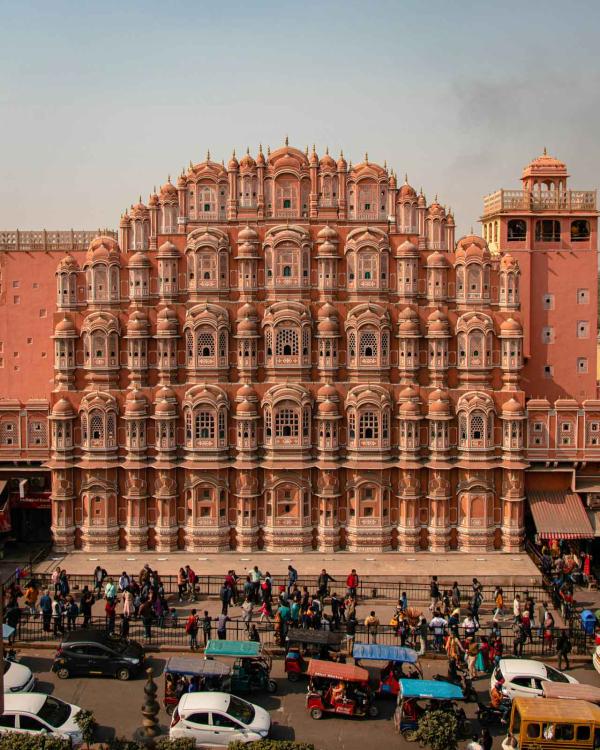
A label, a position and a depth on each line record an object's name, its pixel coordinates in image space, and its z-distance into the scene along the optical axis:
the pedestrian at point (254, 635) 38.66
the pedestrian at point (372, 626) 39.56
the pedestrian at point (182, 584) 45.81
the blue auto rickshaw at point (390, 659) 34.53
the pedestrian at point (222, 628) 38.78
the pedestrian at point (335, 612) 41.04
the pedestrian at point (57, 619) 40.34
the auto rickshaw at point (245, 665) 34.84
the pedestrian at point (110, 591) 41.73
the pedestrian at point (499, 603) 42.03
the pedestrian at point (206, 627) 38.97
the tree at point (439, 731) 29.09
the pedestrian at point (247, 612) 40.59
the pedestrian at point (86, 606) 40.53
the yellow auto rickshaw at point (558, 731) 29.41
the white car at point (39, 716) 29.86
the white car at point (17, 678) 33.41
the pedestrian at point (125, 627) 39.38
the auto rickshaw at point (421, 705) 31.56
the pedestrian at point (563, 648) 37.44
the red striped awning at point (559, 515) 52.16
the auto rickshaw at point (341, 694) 33.38
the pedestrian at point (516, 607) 41.30
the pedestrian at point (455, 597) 42.07
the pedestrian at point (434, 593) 44.00
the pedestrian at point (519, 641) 38.22
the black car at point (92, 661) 36.38
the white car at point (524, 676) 33.59
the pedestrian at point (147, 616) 39.94
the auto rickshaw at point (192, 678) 33.16
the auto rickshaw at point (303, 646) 36.28
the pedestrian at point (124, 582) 43.78
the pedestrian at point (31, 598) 43.09
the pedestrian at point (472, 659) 36.38
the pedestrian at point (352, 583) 44.26
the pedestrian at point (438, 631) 39.34
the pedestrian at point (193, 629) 39.09
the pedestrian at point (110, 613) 40.34
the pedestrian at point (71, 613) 40.19
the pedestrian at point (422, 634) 38.78
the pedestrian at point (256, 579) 44.57
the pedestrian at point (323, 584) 43.20
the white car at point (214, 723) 30.42
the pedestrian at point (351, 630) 39.22
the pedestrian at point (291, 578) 45.06
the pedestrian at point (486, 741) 29.08
